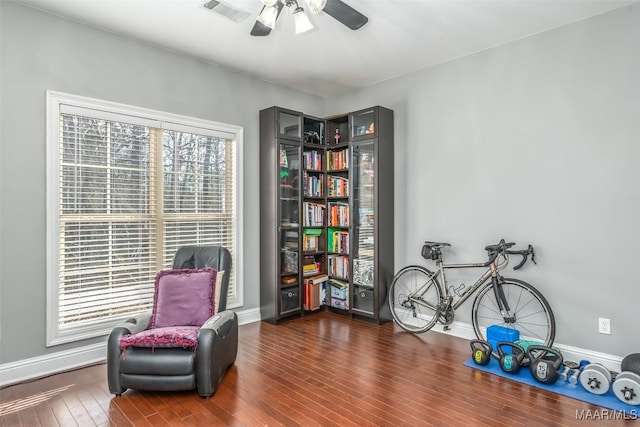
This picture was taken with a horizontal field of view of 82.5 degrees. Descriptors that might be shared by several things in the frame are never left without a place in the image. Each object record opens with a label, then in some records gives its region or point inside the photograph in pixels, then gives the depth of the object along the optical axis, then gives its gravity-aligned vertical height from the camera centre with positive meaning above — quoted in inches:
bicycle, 135.0 -35.0
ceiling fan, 98.3 +57.3
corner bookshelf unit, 172.6 +1.1
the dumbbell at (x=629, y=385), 97.3 -46.2
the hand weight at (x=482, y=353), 122.7 -46.7
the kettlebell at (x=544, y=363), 108.0 -45.4
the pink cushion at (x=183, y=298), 117.3 -27.1
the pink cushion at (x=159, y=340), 101.3 -34.6
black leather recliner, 101.3 -41.9
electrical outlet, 120.0 -36.9
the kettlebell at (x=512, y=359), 115.3 -46.1
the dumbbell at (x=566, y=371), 112.0 -48.5
